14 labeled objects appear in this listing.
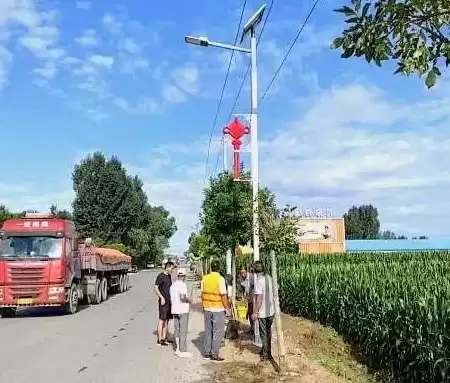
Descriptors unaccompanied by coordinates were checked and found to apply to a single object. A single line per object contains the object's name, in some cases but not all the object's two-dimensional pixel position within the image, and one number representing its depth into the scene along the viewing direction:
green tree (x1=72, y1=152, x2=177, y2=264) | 77.81
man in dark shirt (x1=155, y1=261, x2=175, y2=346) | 14.02
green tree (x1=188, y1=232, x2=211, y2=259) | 41.26
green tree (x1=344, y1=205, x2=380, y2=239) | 139.75
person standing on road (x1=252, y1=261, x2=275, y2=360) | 11.17
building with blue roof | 82.06
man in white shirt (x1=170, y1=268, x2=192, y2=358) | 12.56
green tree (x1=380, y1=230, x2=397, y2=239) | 122.82
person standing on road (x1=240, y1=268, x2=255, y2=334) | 13.38
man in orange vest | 11.78
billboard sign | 66.62
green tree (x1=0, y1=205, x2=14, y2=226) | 57.12
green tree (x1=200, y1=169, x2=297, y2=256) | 18.69
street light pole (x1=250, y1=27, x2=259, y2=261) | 17.59
